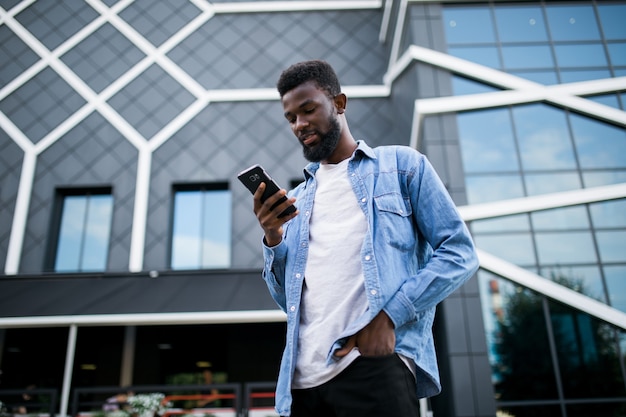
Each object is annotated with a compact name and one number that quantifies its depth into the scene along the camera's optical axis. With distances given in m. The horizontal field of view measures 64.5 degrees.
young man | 1.55
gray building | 9.27
